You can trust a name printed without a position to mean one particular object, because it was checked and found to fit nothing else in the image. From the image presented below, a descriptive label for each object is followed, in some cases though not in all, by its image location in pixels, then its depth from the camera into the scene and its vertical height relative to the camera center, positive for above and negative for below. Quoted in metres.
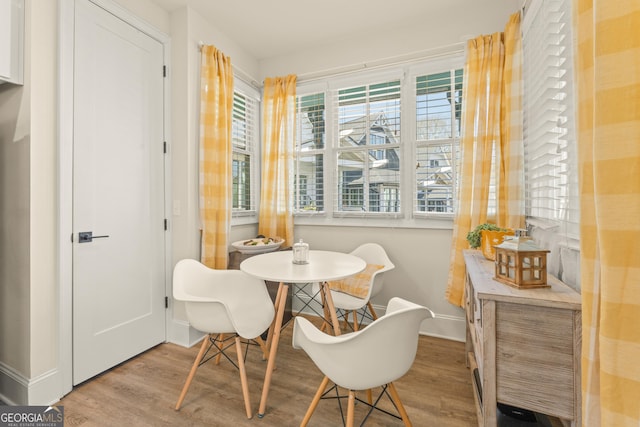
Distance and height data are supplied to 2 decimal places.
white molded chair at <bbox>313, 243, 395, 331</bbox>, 2.31 -0.59
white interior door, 1.99 +0.12
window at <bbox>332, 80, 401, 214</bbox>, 2.94 +0.66
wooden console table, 1.10 -0.53
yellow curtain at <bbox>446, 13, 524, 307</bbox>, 2.24 +0.60
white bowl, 2.78 -0.34
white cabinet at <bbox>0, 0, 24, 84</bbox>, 1.64 +0.95
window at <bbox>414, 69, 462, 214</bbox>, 2.69 +0.68
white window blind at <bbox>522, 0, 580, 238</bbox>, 1.38 +0.55
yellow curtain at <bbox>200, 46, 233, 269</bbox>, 2.63 +0.45
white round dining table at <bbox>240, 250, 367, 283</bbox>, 1.68 -0.37
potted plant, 1.77 -0.15
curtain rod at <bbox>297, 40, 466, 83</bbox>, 2.64 +1.47
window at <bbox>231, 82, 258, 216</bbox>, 3.21 +0.69
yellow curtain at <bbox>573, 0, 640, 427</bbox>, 0.70 +0.04
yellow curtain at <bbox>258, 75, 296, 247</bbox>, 3.23 +0.61
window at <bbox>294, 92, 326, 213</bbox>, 3.28 +0.64
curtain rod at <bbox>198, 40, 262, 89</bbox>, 3.08 +1.46
